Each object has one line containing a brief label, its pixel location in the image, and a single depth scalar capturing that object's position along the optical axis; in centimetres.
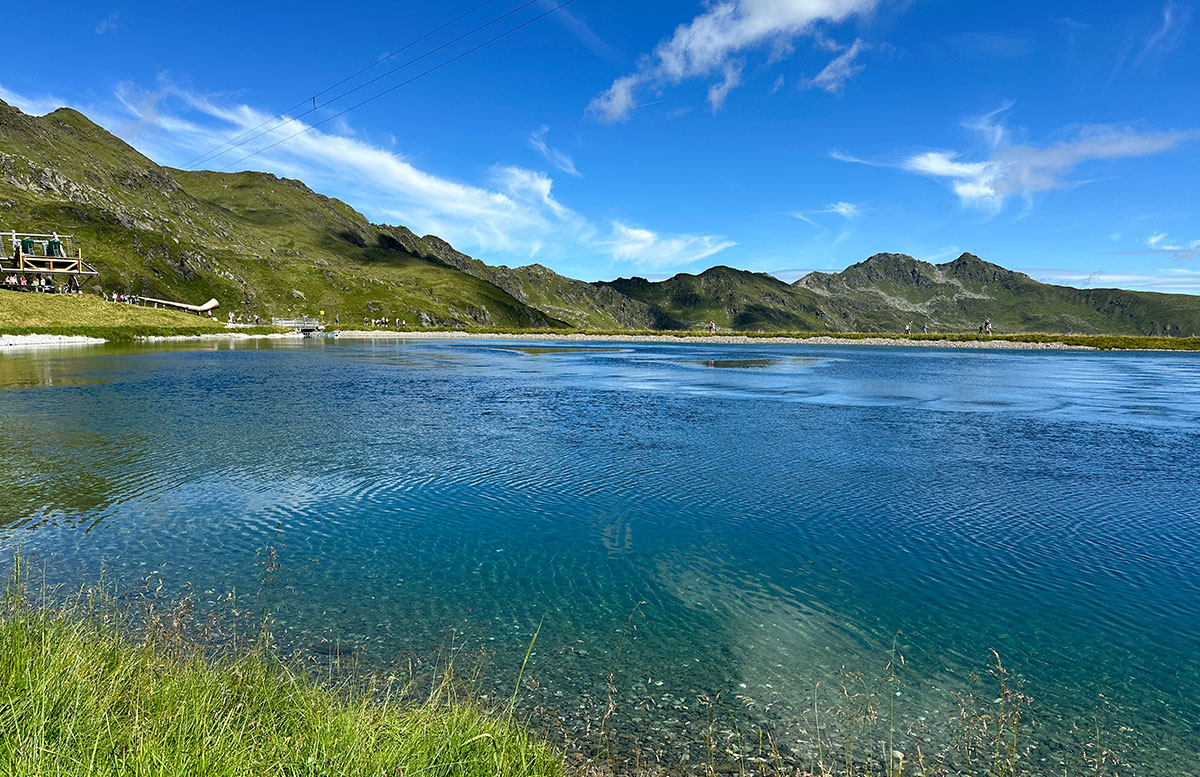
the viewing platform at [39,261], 12731
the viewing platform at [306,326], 18925
